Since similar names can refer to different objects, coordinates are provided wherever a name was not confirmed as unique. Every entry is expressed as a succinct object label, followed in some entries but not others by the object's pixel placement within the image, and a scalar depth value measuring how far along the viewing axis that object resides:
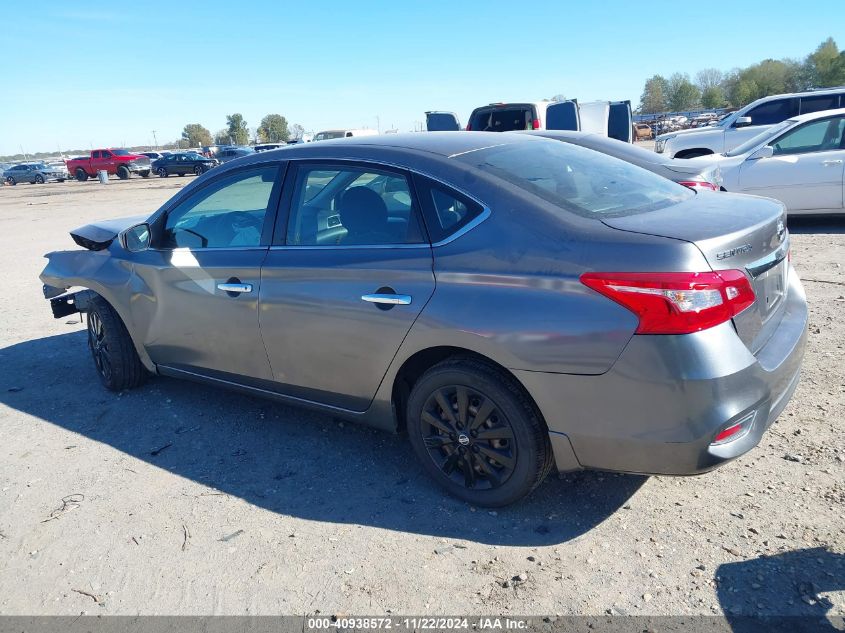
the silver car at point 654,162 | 6.98
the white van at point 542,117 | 15.70
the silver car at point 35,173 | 45.03
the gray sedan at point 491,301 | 2.56
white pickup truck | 12.23
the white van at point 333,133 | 27.64
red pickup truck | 41.00
